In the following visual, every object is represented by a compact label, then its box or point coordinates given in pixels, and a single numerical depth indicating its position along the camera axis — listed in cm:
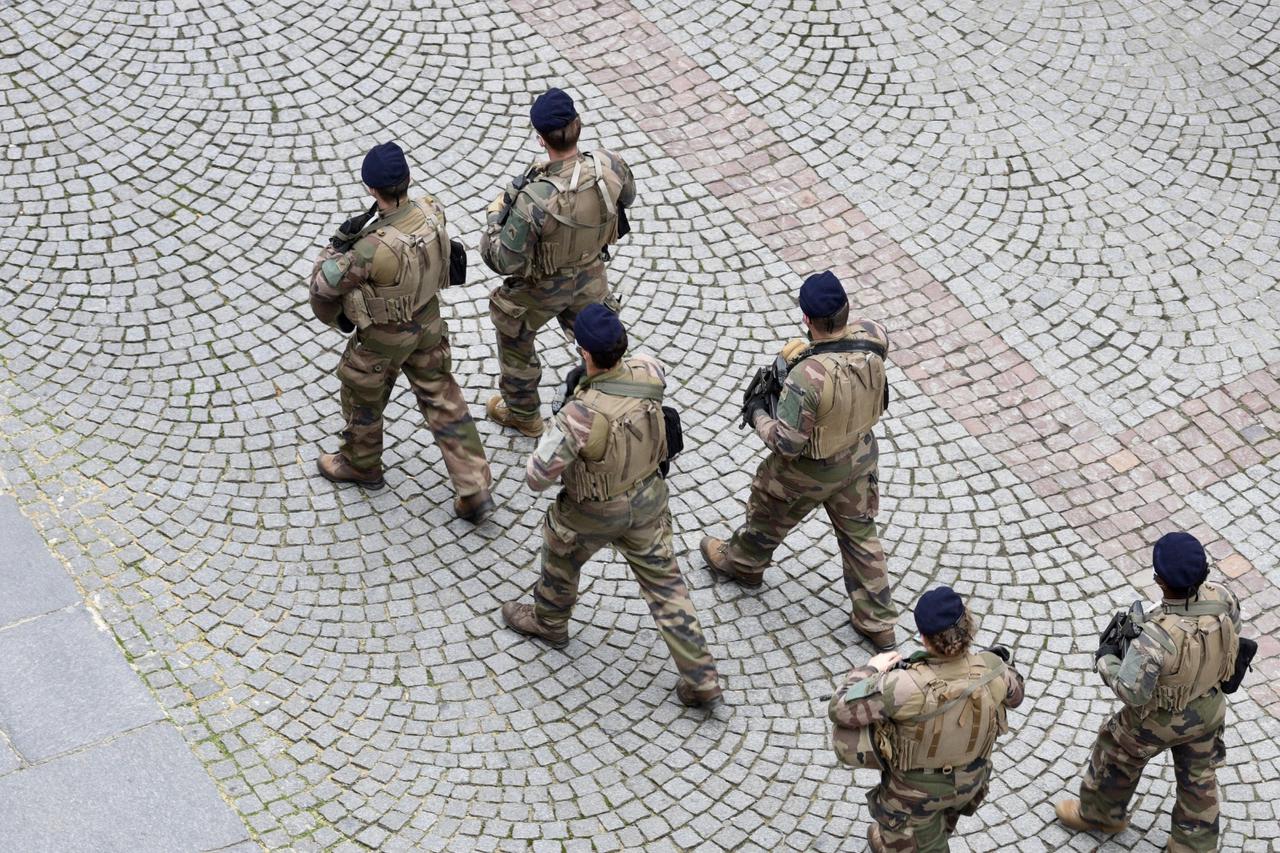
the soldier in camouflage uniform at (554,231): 1622
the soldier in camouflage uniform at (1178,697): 1323
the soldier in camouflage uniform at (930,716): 1260
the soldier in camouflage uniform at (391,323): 1562
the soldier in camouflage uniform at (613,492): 1419
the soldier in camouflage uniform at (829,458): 1480
